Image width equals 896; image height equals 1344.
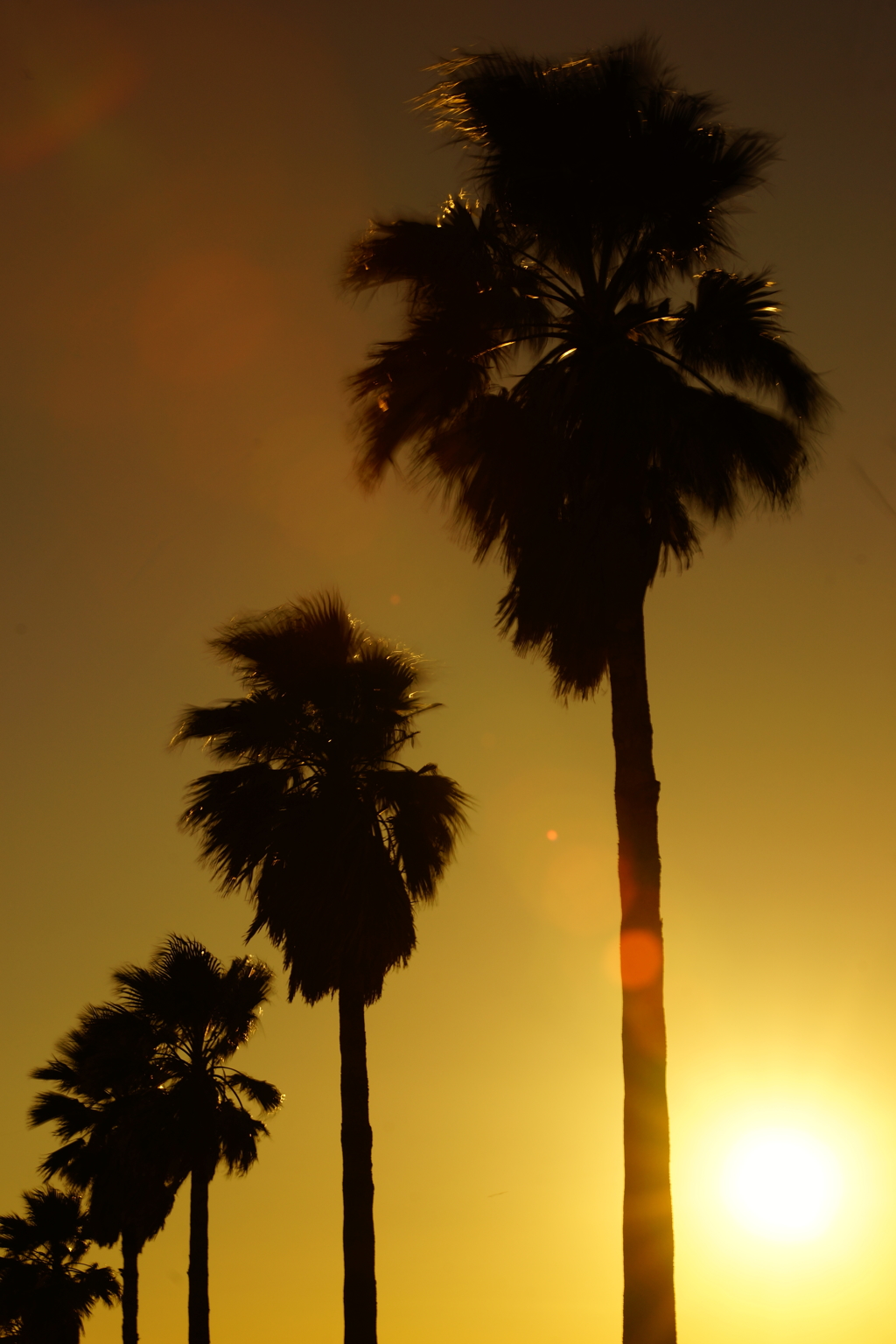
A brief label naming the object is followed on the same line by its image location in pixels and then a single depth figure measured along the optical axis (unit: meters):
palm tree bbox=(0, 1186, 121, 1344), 35.72
